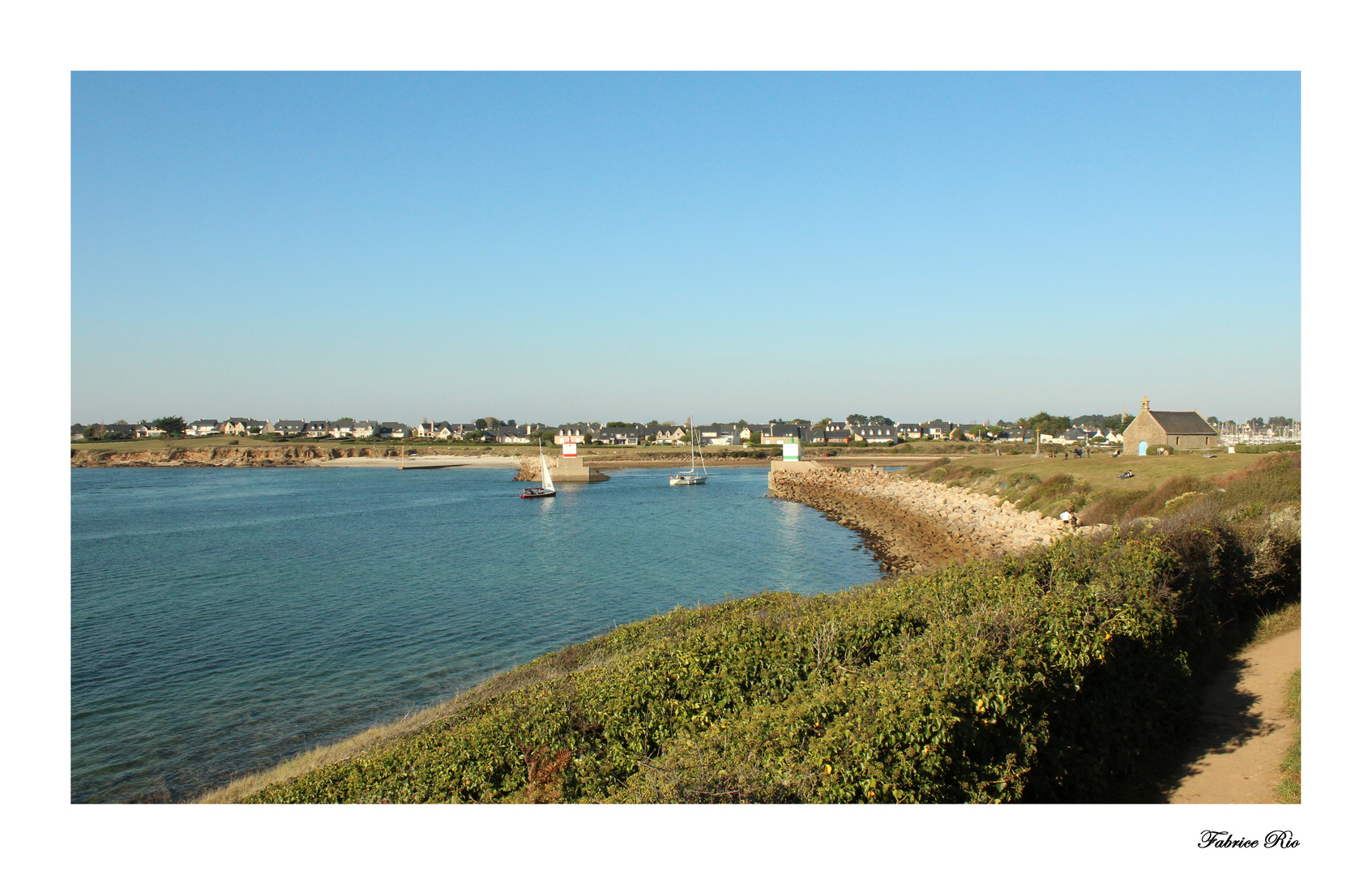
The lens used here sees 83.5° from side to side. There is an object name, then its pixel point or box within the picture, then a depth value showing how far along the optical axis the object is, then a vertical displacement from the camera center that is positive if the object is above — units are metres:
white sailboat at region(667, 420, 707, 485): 78.19 -4.63
